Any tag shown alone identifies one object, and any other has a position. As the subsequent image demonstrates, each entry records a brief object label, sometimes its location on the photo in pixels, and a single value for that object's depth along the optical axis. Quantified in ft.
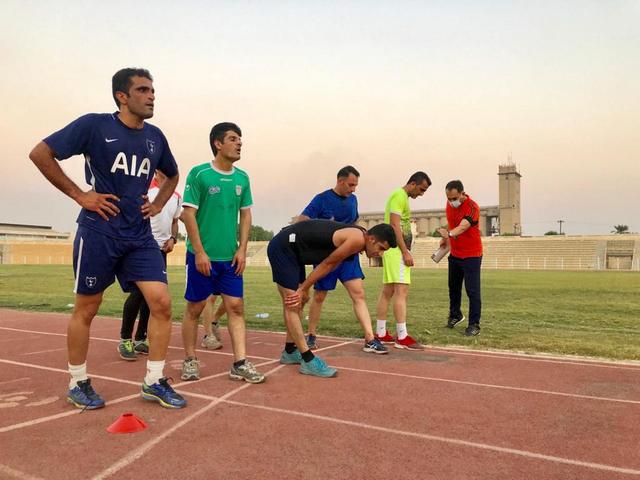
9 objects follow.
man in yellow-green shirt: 20.33
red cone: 10.25
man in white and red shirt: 18.25
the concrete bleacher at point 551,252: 163.73
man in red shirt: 24.36
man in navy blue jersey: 11.58
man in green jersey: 14.90
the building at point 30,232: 341.45
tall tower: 413.59
